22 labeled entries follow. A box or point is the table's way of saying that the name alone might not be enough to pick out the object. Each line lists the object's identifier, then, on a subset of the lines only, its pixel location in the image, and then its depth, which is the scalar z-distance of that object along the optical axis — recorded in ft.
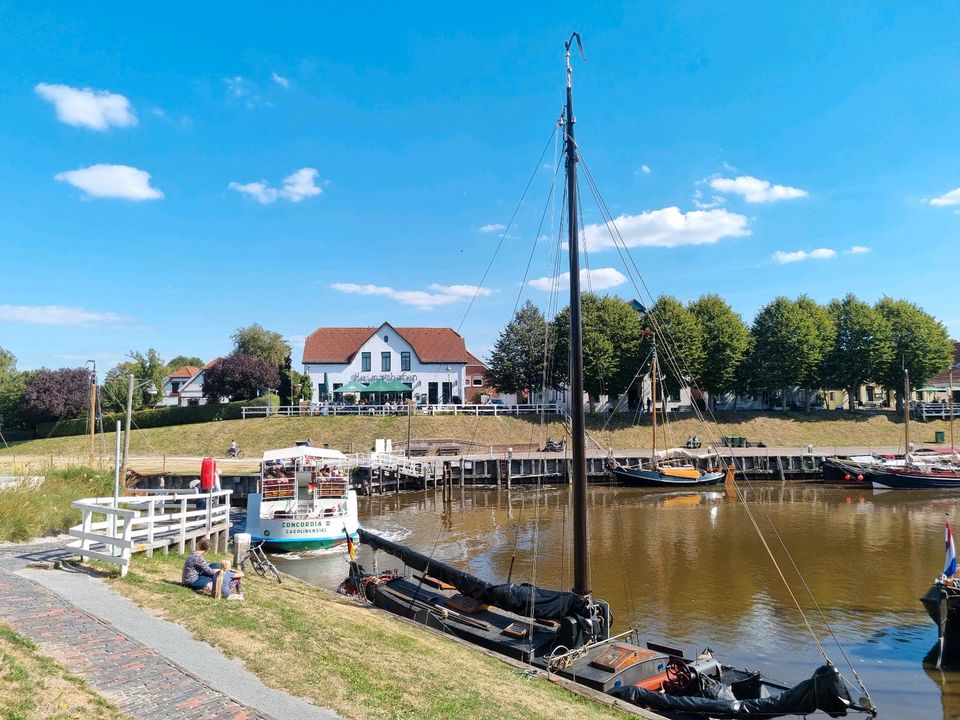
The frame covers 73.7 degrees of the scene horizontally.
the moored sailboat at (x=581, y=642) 32.30
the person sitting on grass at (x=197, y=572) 38.63
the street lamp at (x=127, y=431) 74.10
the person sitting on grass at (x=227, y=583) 37.76
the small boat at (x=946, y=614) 47.42
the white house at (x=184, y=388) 277.35
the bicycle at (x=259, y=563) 54.08
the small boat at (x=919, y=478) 139.85
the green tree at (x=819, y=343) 205.16
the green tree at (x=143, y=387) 226.79
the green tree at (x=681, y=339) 198.08
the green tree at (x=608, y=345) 199.93
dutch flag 49.06
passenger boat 82.38
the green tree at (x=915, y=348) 206.08
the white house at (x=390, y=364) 220.02
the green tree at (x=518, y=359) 217.97
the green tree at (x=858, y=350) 204.54
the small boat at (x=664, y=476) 146.41
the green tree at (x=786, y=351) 203.62
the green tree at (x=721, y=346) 202.39
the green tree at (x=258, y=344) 316.19
